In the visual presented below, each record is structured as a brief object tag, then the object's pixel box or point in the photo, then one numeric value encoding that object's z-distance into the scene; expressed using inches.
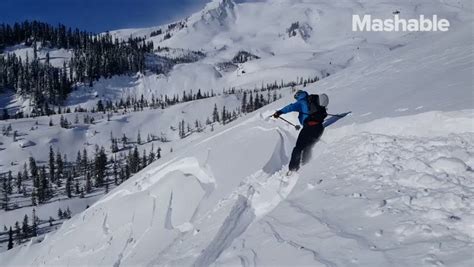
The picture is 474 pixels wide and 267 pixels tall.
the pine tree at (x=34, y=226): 3740.7
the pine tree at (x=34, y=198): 4680.4
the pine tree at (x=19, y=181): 5315.0
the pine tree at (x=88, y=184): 5017.2
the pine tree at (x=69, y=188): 4837.6
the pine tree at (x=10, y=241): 3464.6
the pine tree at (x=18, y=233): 3647.4
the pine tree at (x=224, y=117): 7348.4
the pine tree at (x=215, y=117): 7795.3
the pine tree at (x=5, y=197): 4616.9
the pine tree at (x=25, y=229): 3700.3
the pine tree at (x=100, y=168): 5285.4
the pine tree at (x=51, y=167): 5674.2
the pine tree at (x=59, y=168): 5577.8
